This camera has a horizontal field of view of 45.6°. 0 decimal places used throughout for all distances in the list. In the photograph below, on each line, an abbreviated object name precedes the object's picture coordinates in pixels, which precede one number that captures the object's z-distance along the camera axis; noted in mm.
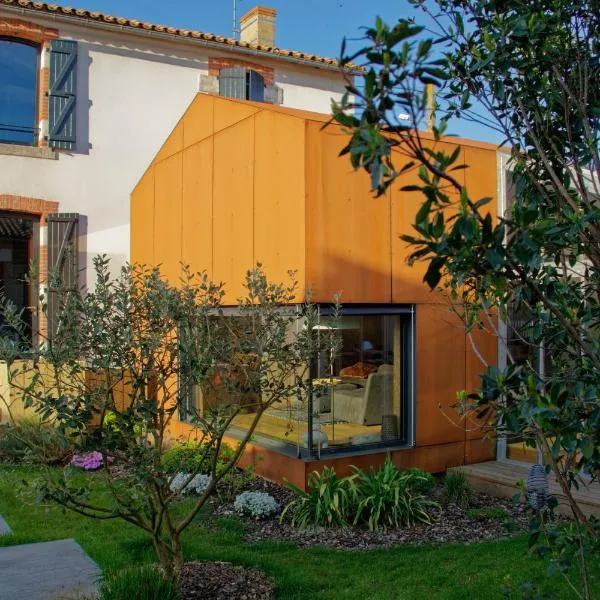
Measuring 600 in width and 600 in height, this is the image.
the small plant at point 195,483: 7559
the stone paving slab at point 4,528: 6436
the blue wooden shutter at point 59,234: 12875
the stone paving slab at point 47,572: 4855
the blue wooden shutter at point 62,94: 13484
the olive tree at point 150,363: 4188
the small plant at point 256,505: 6820
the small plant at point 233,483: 7512
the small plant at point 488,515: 6773
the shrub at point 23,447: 8828
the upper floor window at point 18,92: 13602
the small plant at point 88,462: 8883
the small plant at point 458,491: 7152
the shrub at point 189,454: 7775
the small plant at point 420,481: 7185
